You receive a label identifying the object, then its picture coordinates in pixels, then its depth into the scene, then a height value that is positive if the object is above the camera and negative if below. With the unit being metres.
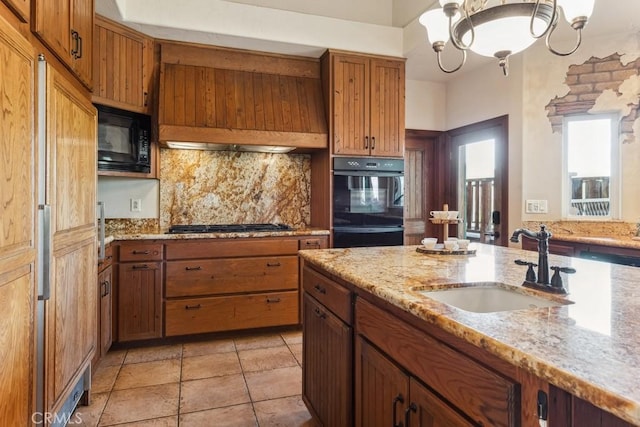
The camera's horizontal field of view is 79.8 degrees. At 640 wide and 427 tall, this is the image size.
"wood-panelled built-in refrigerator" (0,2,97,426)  1.21 -0.08
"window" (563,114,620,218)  3.23 +0.40
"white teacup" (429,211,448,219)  2.25 -0.02
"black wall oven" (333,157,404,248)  3.52 +0.10
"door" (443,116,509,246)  3.71 +0.35
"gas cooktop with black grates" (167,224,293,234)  3.24 -0.15
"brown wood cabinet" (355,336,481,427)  0.99 -0.55
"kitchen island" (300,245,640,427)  0.65 -0.27
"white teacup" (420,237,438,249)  2.12 -0.17
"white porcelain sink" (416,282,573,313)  1.29 -0.30
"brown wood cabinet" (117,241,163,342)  2.92 -0.62
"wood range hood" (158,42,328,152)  3.17 +0.98
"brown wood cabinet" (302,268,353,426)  1.52 -0.63
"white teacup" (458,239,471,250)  2.08 -0.18
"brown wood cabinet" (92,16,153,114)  2.91 +1.15
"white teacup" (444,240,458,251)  2.04 -0.18
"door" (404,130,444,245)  4.45 +0.34
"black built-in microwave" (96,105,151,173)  2.90 +0.56
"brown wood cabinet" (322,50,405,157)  3.49 +1.01
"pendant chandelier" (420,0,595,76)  1.59 +0.82
